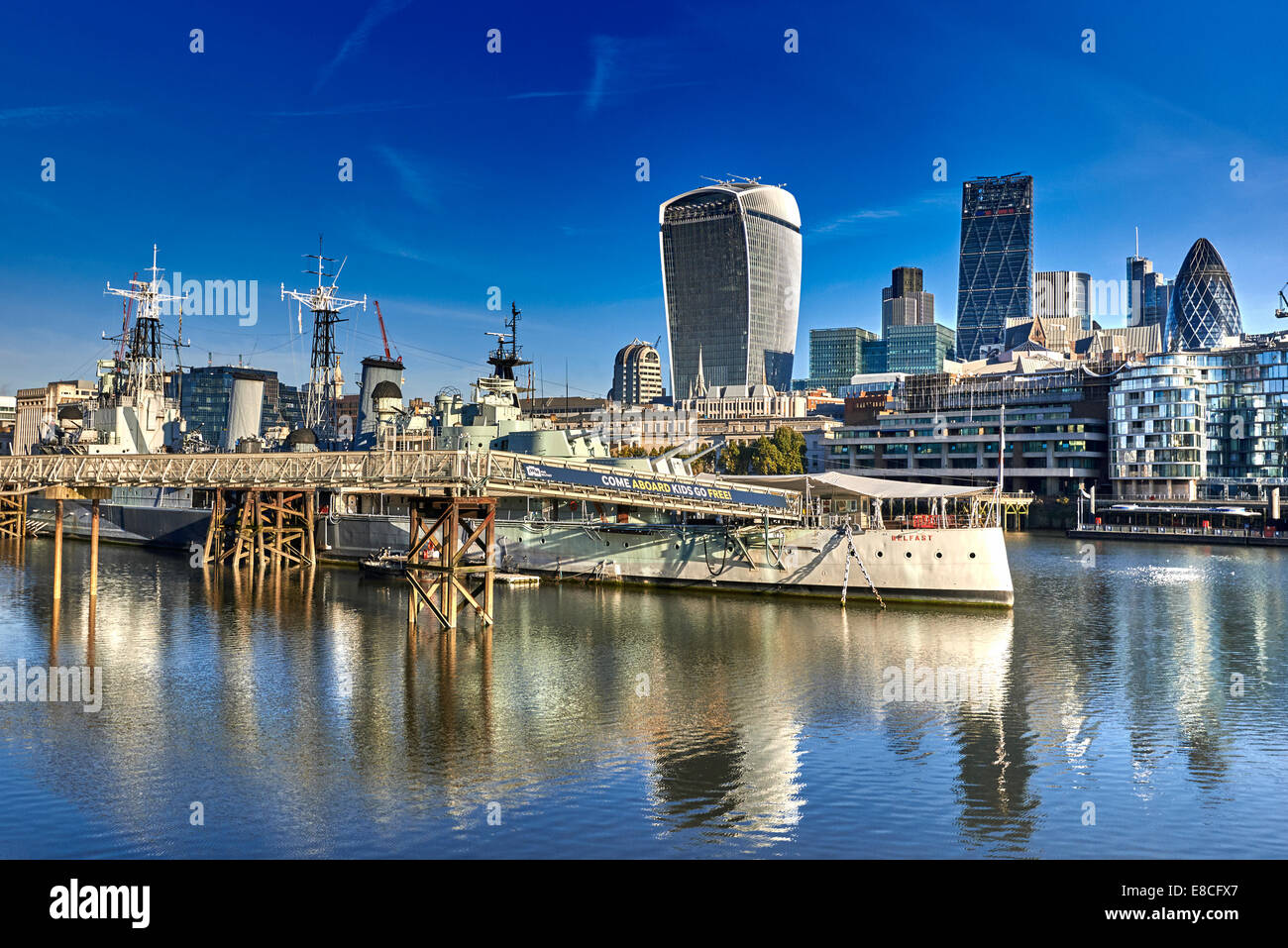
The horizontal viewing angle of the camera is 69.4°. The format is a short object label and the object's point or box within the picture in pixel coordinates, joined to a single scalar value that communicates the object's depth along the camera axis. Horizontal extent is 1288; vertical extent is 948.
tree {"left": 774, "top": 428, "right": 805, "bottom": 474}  158.50
